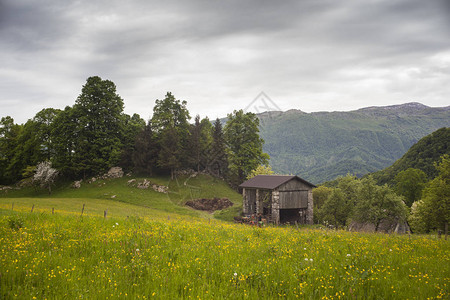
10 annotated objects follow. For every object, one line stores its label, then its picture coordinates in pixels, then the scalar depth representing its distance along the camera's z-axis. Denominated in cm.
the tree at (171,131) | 5784
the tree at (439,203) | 3394
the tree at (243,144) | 6328
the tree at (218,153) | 6619
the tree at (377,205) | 3369
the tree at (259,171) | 5956
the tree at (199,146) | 6328
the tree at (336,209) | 4175
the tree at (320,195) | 5325
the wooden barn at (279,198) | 3841
